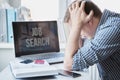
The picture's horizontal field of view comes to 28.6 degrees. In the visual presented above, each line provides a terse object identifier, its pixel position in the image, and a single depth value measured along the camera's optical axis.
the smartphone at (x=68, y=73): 1.37
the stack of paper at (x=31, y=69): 1.29
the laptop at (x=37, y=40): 1.70
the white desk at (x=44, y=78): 1.34
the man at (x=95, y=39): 1.07
